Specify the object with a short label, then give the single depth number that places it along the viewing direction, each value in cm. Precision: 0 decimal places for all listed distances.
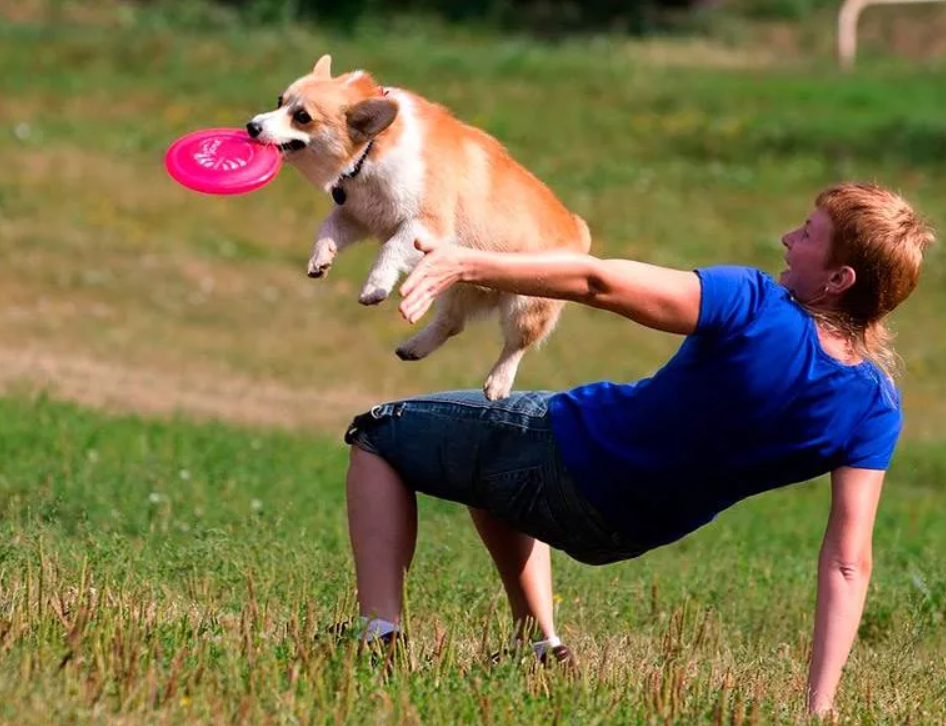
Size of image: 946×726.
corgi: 1147
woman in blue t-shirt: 933
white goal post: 6030
